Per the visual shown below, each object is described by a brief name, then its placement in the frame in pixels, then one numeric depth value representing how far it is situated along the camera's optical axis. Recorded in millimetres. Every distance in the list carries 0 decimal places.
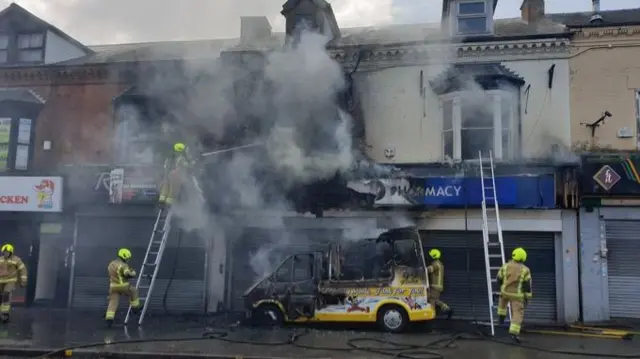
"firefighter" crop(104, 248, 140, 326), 10508
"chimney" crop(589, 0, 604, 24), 13071
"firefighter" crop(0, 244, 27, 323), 11086
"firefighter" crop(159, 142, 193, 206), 11690
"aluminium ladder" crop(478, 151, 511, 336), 11273
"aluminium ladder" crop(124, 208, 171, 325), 11055
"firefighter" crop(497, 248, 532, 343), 9086
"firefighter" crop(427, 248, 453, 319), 10891
